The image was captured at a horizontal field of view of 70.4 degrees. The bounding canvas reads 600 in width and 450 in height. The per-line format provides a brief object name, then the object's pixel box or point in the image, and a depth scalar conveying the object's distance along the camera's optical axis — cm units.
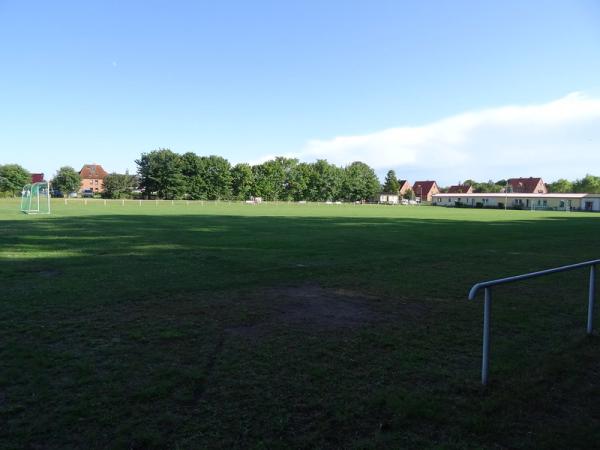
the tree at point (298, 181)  12062
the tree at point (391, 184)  14788
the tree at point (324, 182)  12450
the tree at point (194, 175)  10500
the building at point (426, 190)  16850
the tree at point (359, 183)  13362
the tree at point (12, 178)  9638
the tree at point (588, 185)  13075
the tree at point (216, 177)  10675
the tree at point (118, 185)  11391
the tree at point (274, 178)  11388
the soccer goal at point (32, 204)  3938
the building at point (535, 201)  10206
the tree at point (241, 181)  11038
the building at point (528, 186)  14075
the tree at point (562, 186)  14025
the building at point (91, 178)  16000
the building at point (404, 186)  17162
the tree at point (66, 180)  11712
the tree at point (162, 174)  10244
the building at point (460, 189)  15654
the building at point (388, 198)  14850
